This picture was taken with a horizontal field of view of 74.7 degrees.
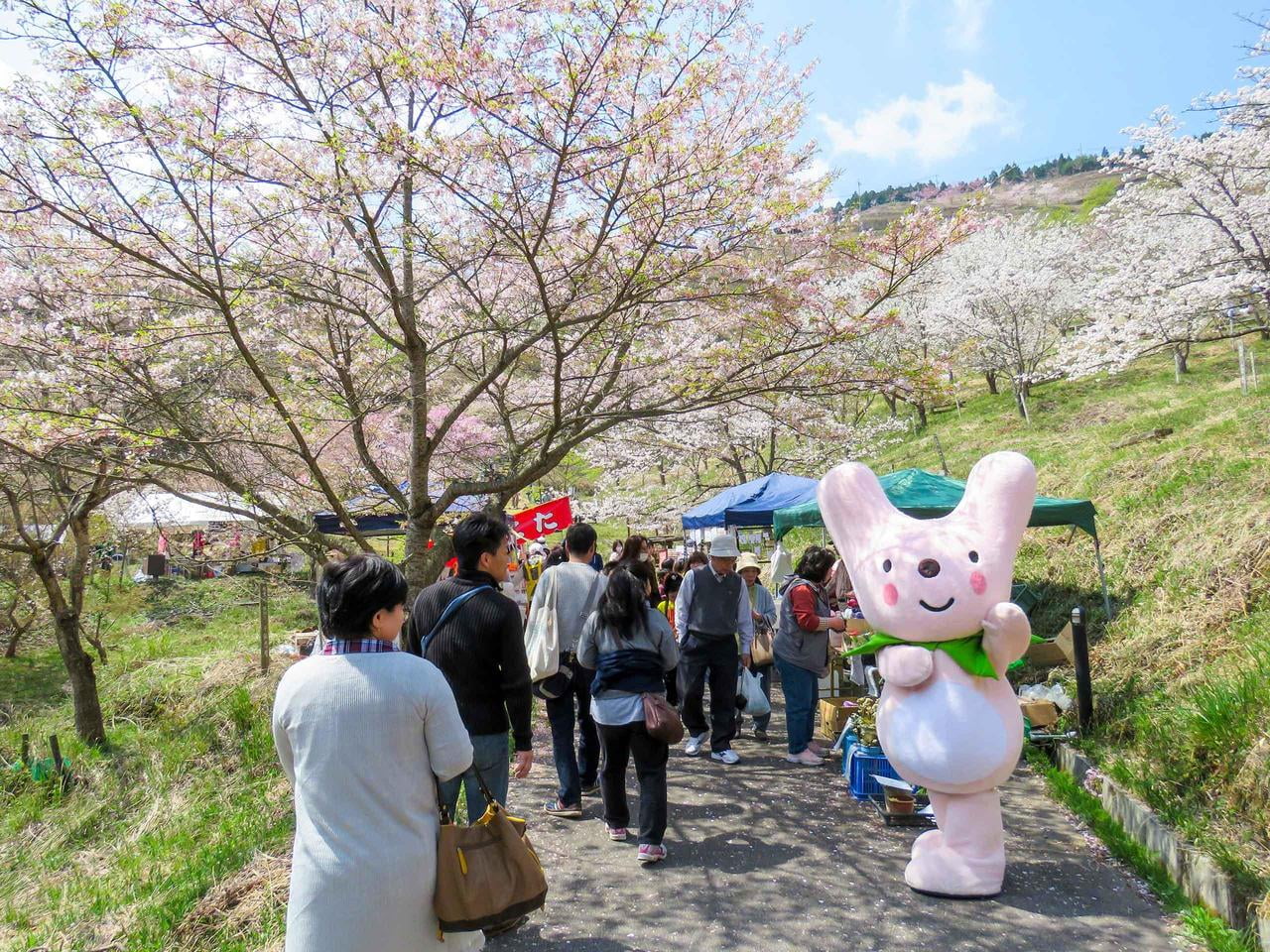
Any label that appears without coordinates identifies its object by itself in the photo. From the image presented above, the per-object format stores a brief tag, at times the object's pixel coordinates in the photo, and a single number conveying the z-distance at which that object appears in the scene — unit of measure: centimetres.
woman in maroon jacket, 625
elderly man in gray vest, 627
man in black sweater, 373
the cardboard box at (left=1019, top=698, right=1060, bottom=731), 650
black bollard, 612
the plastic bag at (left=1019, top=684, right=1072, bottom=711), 678
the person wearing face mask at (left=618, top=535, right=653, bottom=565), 708
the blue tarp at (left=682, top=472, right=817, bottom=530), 1224
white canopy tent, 1509
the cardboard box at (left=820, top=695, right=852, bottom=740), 694
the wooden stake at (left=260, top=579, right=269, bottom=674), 1116
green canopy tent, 821
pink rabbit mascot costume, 413
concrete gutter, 362
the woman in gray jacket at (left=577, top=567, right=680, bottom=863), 446
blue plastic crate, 554
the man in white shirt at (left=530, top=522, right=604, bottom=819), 519
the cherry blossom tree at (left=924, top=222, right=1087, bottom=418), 2559
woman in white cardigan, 224
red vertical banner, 1141
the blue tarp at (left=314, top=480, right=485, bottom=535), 1002
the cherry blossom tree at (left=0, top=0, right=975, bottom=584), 518
